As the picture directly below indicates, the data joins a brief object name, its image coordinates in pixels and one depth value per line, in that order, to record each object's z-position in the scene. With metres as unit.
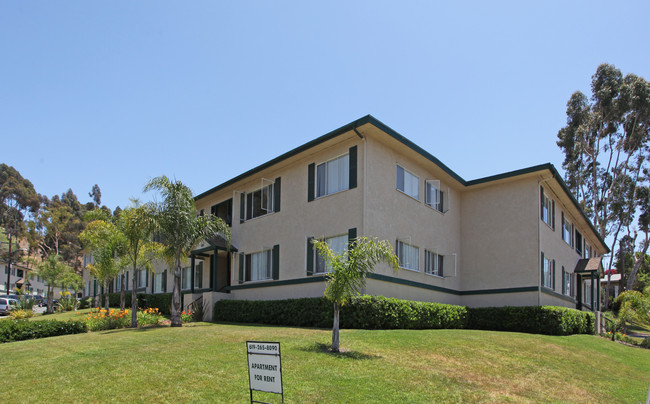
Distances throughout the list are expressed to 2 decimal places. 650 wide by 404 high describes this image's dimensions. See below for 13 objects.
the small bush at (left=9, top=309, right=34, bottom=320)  21.60
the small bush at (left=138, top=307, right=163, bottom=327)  18.42
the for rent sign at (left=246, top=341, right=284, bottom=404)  6.50
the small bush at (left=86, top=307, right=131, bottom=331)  17.50
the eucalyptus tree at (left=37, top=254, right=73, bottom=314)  36.19
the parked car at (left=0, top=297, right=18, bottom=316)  37.03
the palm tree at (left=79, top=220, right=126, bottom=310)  21.28
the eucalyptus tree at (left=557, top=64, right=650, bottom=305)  39.77
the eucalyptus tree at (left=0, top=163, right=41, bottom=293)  73.75
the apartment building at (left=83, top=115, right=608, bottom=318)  17.69
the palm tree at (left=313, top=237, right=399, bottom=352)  11.11
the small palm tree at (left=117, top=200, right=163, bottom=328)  17.47
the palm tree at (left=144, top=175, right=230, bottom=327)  17.53
